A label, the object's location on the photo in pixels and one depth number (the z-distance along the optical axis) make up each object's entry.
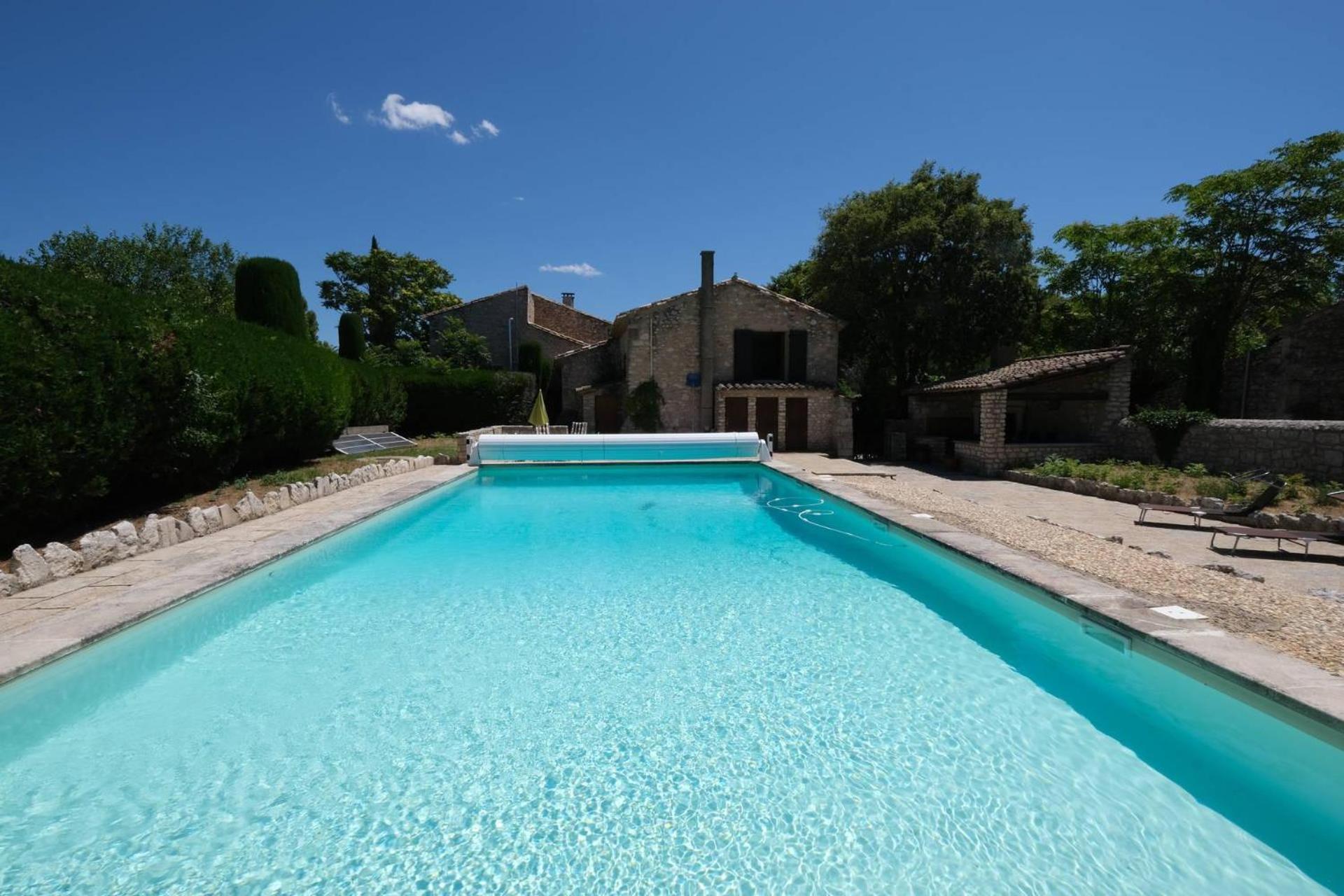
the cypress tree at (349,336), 19.84
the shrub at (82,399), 5.27
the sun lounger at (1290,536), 6.57
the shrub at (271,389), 8.62
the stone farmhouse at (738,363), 19.59
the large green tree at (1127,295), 18.22
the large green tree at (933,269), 18.88
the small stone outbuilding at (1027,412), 13.87
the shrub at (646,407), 19.75
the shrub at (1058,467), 12.37
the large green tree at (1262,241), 15.65
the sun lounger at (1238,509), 8.09
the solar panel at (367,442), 13.94
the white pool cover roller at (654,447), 15.64
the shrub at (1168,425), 12.16
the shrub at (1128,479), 10.68
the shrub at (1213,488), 9.72
